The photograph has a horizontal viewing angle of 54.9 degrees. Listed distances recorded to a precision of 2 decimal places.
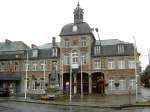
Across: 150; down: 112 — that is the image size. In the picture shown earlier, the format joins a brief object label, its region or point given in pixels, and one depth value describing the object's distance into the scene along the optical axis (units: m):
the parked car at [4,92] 23.92
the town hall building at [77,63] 26.98
